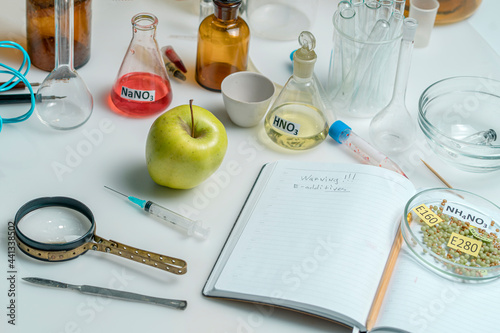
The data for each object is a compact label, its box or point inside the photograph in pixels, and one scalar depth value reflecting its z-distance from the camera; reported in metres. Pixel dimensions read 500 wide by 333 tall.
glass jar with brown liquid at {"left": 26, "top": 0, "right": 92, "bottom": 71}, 1.23
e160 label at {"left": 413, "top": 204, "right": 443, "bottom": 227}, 1.00
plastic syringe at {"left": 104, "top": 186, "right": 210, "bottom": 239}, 0.99
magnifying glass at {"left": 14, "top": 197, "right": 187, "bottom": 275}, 0.90
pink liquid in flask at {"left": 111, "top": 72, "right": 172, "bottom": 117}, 1.18
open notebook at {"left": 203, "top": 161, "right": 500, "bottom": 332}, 0.87
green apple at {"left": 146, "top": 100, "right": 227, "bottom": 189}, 1.00
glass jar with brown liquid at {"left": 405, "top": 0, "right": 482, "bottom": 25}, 1.51
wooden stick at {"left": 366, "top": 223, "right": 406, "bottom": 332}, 0.87
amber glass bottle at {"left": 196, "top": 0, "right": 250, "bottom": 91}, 1.23
